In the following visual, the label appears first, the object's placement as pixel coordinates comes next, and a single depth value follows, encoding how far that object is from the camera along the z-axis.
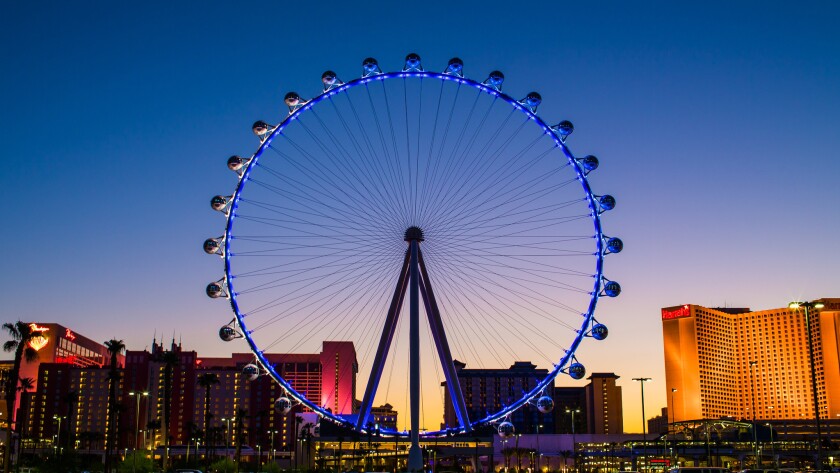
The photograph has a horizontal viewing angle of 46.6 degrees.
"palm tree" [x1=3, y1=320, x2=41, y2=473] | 56.31
